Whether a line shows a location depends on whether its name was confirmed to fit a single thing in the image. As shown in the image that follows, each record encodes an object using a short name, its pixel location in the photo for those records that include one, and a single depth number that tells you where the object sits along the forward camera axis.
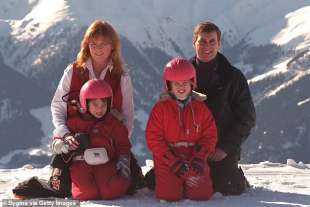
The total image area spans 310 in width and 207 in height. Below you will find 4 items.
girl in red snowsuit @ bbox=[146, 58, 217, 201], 7.52
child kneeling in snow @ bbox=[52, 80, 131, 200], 7.67
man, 8.27
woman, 8.09
